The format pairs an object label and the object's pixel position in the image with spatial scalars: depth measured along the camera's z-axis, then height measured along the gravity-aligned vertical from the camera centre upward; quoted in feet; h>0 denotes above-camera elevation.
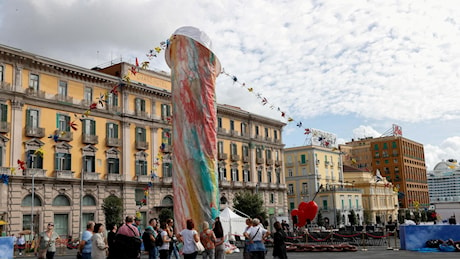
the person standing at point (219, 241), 45.42 -2.94
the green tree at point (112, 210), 126.06 +0.81
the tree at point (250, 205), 151.64 +0.98
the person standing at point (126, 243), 35.83 -2.29
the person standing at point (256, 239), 44.16 -2.82
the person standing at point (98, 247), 38.52 -2.66
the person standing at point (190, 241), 39.81 -2.52
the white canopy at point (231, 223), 89.98 -2.62
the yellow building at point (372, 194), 265.54 +5.63
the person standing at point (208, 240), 42.22 -2.71
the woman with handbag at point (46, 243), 47.47 -2.78
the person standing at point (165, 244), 47.57 -3.28
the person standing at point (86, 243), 41.14 -2.45
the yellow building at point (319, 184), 233.35 +10.24
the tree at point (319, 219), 213.46 -6.04
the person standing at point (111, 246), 36.11 -2.46
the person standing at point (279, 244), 43.65 -3.32
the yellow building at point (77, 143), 115.03 +19.30
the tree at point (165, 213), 135.44 -0.67
